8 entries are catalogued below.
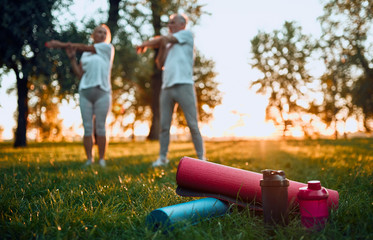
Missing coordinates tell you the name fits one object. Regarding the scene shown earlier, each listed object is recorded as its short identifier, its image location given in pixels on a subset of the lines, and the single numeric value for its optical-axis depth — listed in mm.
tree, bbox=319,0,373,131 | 17891
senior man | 4918
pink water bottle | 1740
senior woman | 5055
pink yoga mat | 2184
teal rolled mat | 1782
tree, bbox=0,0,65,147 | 8797
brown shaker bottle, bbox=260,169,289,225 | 1779
